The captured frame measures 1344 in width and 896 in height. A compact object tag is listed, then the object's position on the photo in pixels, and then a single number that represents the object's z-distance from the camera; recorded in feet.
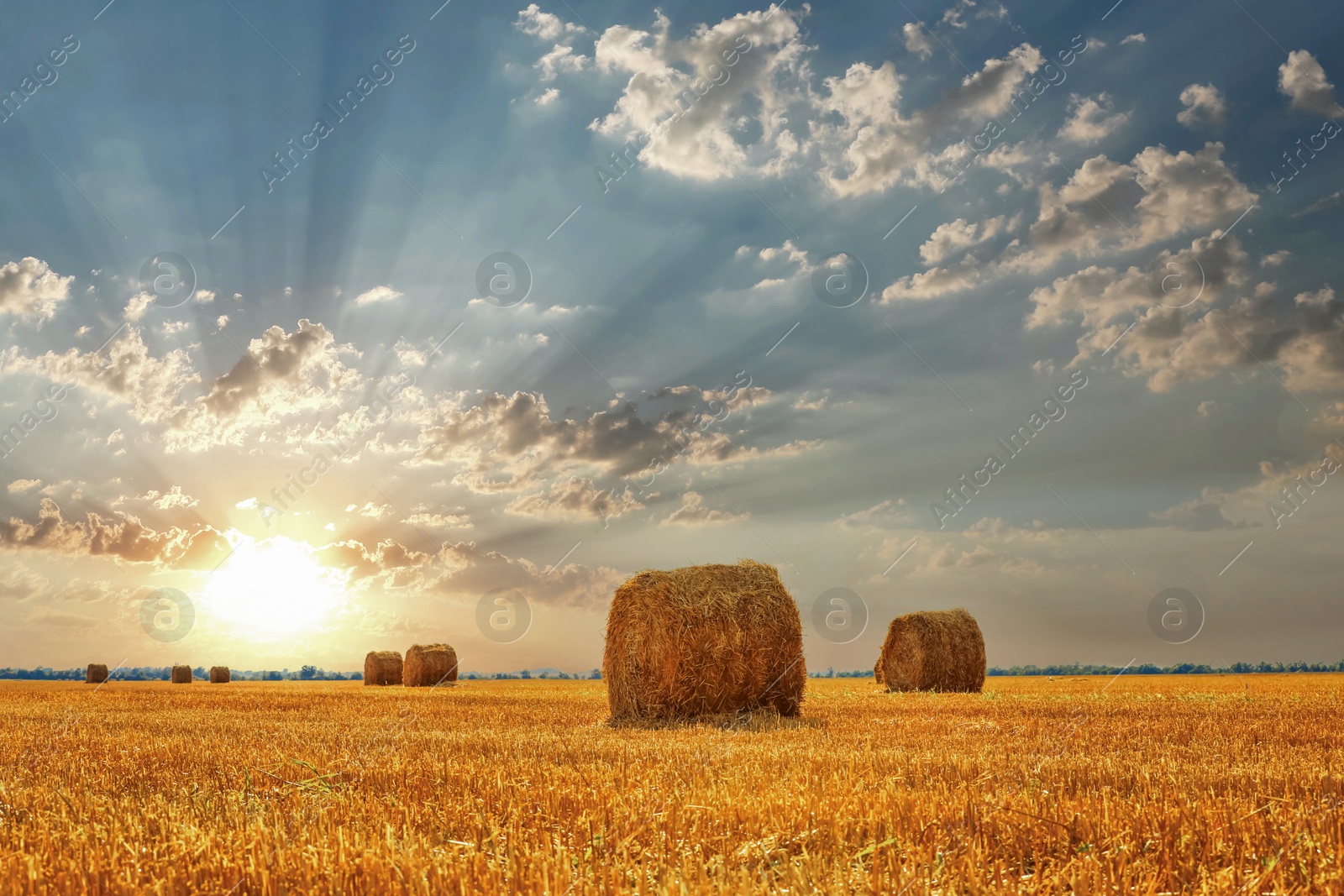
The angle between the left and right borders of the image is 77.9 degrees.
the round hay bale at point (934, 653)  79.15
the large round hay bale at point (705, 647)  42.24
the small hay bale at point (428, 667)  122.42
